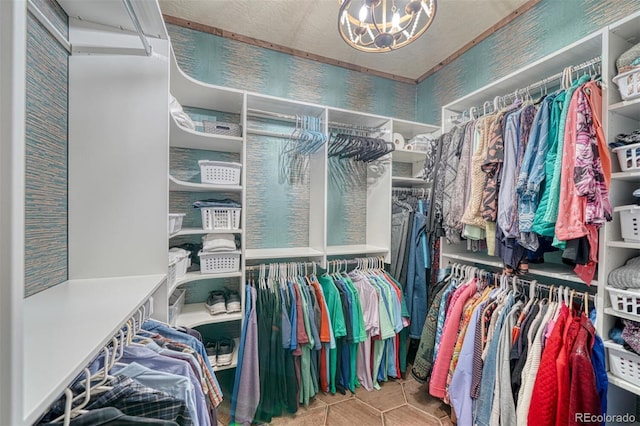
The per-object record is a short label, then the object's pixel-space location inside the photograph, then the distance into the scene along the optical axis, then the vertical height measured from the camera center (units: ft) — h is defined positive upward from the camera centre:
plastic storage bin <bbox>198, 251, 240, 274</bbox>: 5.53 -1.00
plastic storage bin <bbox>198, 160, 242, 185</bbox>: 5.49 +0.91
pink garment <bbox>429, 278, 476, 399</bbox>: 5.41 -2.78
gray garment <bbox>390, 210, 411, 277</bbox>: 7.39 -0.65
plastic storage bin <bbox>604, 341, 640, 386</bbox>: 3.58 -2.04
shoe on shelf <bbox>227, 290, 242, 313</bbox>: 5.78 -1.96
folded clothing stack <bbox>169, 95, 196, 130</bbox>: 4.43 +1.79
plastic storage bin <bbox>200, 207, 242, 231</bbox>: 5.51 -0.07
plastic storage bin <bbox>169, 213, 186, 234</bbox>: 4.57 -0.15
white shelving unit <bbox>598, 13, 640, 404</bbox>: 3.80 +0.58
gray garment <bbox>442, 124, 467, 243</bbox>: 5.84 +1.04
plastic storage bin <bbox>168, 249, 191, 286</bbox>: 4.51 -0.94
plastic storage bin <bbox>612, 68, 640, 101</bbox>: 3.59 +1.86
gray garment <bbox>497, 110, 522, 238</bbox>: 4.53 +0.66
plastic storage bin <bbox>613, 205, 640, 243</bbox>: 3.59 -0.07
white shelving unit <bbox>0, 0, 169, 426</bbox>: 3.26 +0.70
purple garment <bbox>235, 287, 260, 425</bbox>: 5.41 -3.43
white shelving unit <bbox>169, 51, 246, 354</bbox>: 5.22 +1.60
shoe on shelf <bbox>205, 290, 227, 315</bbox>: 5.71 -1.96
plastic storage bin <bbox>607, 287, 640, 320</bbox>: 3.52 -1.14
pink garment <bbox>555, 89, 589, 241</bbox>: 3.68 +0.50
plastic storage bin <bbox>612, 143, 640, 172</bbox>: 3.62 +0.85
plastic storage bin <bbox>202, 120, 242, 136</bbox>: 5.60 +1.86
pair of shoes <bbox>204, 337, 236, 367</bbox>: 5.69 -3.04
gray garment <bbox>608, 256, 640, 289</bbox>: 3.59 -0.81
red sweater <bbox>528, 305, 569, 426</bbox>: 3.80 -2.49
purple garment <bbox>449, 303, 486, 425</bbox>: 4.90 -3.07
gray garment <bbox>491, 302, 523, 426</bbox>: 4.32 -2.81
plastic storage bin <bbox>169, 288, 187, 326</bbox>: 4.92 -1.78
